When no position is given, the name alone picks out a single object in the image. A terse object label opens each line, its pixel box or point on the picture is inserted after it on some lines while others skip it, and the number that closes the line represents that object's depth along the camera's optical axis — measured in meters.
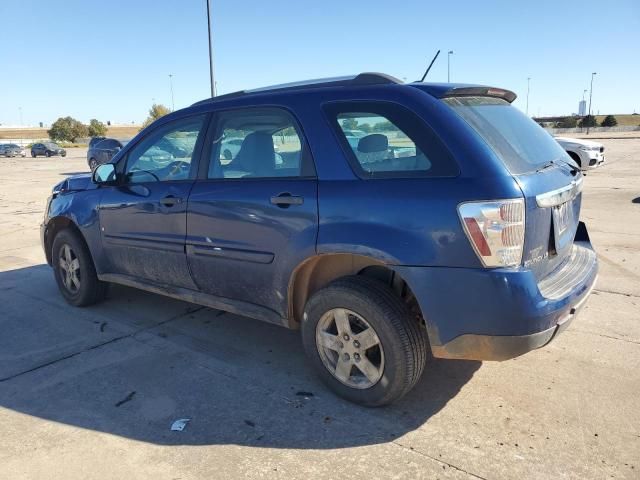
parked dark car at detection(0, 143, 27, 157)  48.28
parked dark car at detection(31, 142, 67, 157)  46.78
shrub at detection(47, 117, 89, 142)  88.81
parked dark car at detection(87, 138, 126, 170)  20.45
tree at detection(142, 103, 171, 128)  82.46
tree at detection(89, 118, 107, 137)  93.05
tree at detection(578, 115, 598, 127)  60.78
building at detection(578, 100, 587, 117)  79.00
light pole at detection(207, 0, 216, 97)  19.03
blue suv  2.63
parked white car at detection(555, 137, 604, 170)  16.22
